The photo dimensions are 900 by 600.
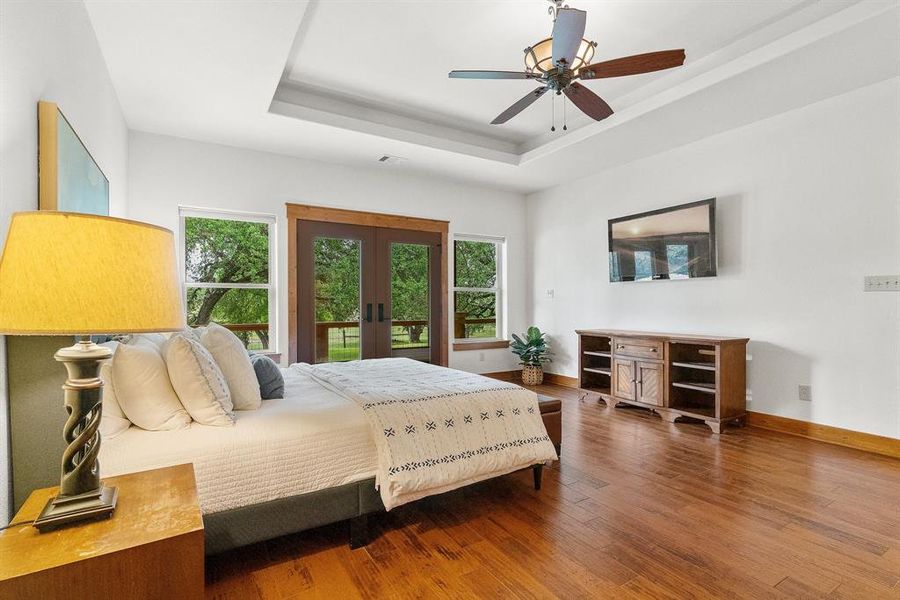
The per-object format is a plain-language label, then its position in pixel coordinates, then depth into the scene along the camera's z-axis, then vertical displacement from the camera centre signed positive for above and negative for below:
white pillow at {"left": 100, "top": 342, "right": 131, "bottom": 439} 1.63 -0.39
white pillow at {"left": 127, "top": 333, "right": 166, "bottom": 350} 1.95 -0.15
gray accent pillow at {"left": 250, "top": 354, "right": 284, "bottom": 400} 2.34 -0.39
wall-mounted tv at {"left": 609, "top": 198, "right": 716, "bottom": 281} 4.16 +0.58
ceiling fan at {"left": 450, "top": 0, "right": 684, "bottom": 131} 2.21 +1.31
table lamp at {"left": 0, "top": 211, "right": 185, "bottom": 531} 0.92 +0.03
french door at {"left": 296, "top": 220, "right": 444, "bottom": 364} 4.82 +0.13
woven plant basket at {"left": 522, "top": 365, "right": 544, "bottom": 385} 5.86 -0.98
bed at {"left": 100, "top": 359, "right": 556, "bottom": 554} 1.67 -0.64
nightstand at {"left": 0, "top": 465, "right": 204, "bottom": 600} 0.89 -0.53
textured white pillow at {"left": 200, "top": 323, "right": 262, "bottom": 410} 2.07 -0.29
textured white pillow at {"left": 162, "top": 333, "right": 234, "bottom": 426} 1.78 -0.31
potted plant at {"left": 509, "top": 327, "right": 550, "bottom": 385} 5.85 -0.71
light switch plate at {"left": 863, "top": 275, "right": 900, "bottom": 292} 3.14 +0.09
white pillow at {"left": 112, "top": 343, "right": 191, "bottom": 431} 1.68 -0.32
